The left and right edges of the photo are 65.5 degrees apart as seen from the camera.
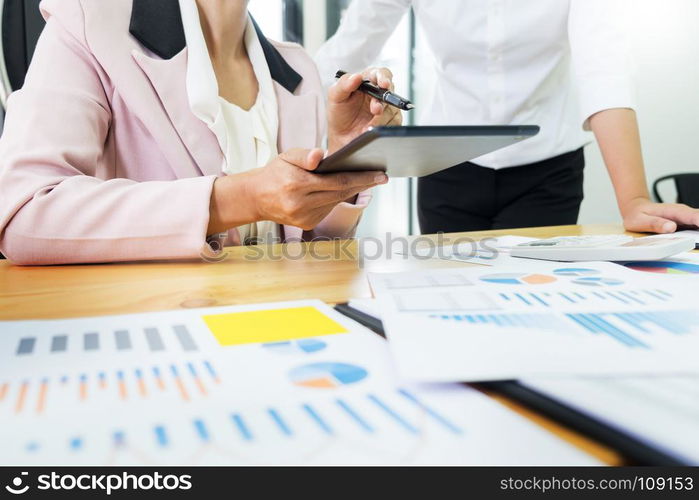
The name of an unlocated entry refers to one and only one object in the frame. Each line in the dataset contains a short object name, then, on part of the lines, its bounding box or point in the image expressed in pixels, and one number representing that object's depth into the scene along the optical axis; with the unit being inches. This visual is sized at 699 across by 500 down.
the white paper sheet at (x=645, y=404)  7.9
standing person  43.1
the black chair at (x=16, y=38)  32.8
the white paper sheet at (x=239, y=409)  7.7
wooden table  16.8
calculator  22.4
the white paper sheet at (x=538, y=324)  10.7
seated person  23.0
